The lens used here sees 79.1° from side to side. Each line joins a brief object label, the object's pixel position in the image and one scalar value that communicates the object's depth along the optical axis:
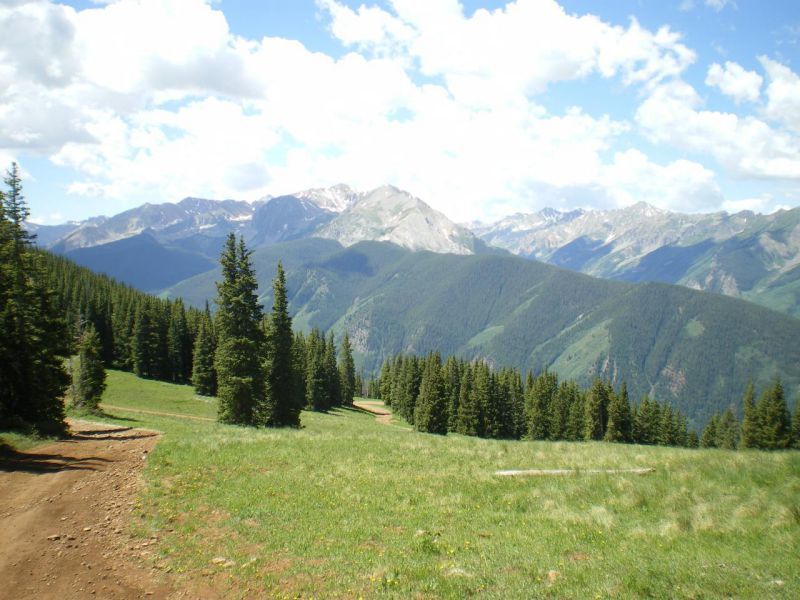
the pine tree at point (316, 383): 87.94
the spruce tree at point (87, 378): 45.28
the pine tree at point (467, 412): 79.62
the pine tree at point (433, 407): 68.94
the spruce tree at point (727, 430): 105.62
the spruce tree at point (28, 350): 28.61
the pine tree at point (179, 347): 92.44
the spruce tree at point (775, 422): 78.44
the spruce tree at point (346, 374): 117.28
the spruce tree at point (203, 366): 76.90
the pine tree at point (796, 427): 78.19
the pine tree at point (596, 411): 87.25
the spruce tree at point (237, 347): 40.47
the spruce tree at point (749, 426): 82.01
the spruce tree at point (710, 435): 106.99
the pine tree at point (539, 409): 89.75
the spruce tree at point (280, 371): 44.91
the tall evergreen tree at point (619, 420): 82.69
